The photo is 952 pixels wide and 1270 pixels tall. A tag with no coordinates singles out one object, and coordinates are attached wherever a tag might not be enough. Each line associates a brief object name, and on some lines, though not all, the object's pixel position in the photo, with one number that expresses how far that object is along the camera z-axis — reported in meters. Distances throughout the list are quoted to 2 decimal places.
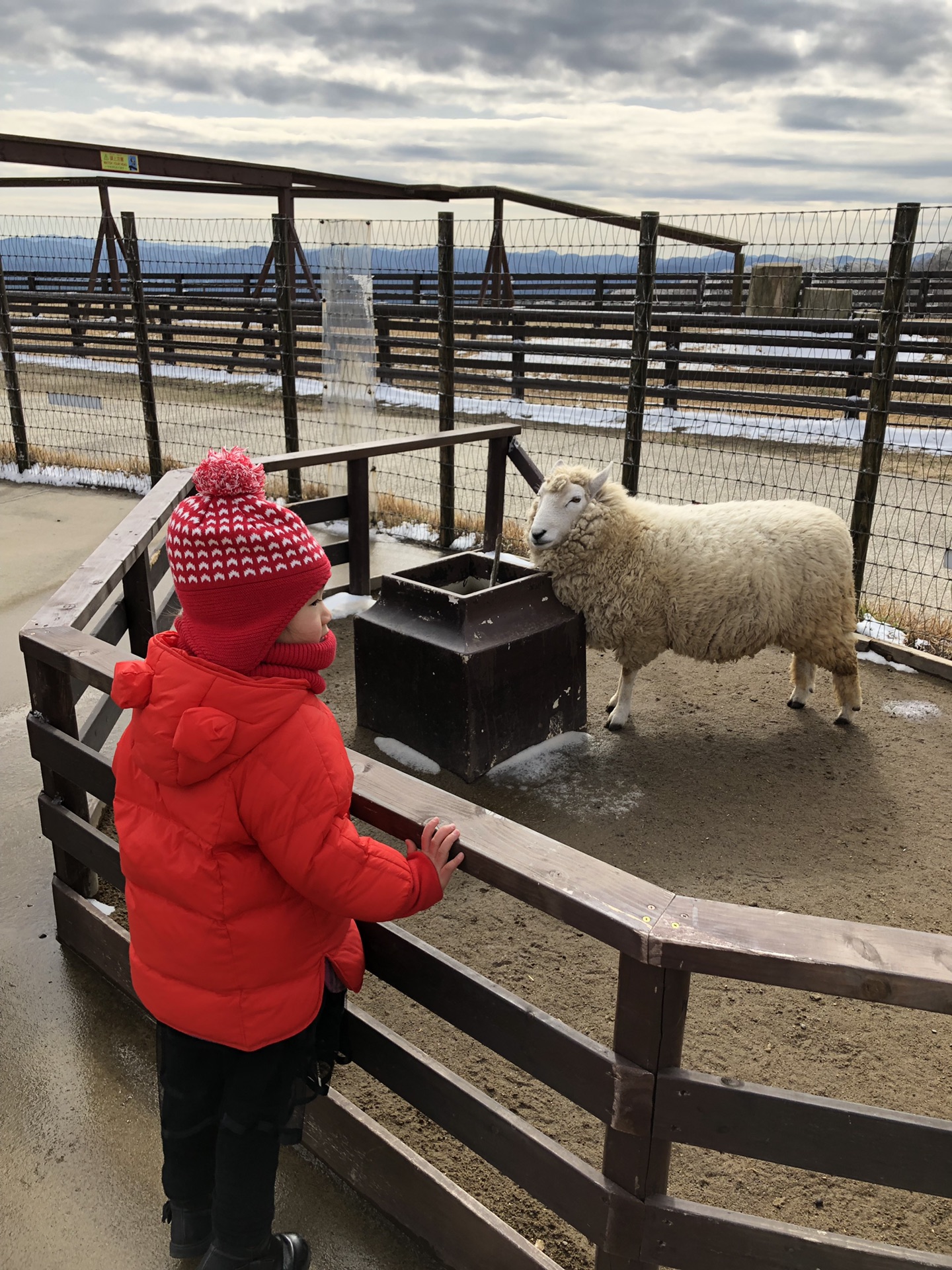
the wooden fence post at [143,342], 8.08
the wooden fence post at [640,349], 5.89
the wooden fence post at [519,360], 11.51
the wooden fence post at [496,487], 6.22
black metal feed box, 3.96
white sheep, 4.35
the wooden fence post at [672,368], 10.31
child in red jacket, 1.49
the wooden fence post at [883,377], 5.12
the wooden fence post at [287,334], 7.60
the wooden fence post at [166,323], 11.25
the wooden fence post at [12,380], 8.91
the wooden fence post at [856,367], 9.61
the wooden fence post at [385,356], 13.68
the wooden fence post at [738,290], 16.95
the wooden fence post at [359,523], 5.82
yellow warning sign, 9.34
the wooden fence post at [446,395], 7.09
